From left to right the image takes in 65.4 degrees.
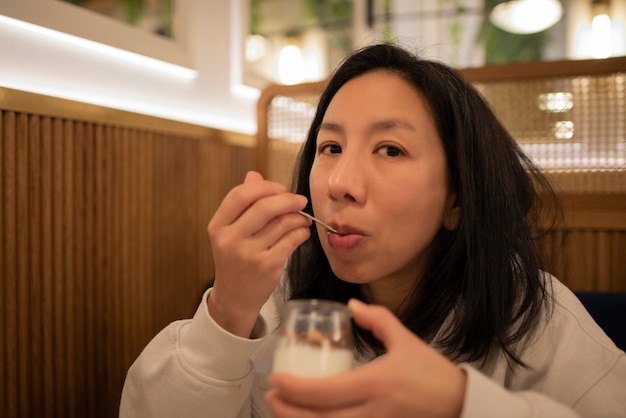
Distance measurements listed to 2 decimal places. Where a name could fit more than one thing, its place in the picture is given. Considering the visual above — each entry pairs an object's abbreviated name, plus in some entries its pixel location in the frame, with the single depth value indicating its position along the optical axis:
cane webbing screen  1.42
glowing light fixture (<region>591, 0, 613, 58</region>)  3.32
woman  0.76
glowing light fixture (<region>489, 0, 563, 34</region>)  3.36
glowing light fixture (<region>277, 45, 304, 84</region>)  3.25
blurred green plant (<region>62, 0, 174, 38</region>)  1.77
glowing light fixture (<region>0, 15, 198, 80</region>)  1.38
